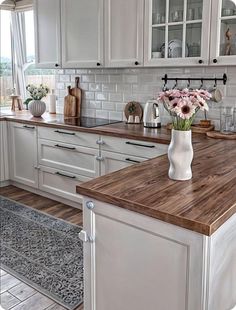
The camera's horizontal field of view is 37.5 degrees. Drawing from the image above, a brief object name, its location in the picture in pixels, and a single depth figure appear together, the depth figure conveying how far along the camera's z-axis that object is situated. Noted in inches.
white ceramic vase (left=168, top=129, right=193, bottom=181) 60.0
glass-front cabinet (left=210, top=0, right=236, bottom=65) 98.0
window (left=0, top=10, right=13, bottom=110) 186.1
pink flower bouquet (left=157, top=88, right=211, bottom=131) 55.4
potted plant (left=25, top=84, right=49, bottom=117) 156.5
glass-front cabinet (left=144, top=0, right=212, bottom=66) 102.0
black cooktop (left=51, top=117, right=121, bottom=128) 132.6
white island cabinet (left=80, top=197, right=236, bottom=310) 47.0
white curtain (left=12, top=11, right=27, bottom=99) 185.0
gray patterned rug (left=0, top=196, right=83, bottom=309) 87.5
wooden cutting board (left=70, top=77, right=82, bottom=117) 155.7
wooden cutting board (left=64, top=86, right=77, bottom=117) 156.3
